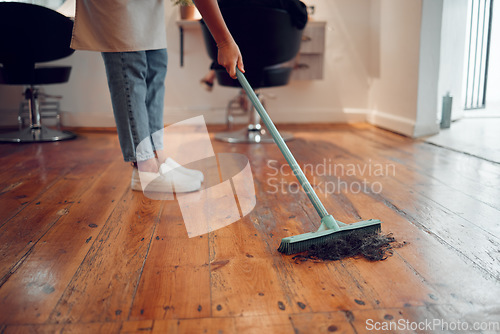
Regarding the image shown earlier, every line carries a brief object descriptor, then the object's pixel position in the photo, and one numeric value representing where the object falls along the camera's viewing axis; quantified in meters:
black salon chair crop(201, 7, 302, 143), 2.27
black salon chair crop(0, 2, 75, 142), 2.35
